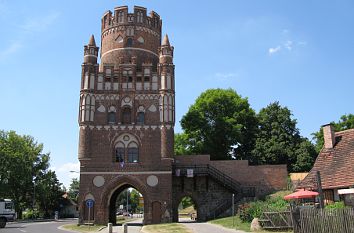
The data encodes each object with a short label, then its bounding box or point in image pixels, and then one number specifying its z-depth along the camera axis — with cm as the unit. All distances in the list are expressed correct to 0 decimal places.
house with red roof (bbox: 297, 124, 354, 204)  2675
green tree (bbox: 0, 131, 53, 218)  6144
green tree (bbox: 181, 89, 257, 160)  5419
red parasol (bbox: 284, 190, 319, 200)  2533
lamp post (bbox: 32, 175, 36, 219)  6487
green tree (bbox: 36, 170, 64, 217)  6631
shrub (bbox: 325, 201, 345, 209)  2402
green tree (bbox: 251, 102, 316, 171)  5050
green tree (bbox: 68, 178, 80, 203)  11791
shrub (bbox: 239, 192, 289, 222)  2850
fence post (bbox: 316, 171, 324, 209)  2066
